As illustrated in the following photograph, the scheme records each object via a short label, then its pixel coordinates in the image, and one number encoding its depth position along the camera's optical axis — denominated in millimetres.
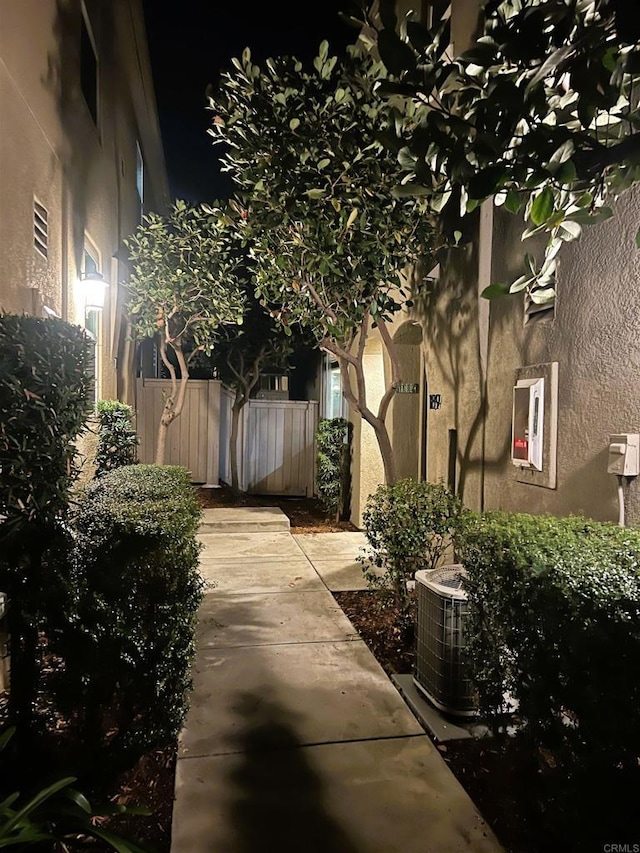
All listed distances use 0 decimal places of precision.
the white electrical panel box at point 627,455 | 2920
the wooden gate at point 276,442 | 11242
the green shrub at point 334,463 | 9234
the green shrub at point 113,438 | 6694
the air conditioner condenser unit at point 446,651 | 3223
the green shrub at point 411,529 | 4383
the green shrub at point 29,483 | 2525
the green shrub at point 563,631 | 1804
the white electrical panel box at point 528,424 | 3795
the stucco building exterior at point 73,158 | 3918
